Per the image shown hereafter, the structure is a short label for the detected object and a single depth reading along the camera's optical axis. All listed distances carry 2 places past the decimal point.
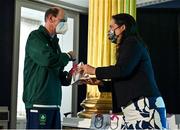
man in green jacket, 3.99
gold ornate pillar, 4.77
